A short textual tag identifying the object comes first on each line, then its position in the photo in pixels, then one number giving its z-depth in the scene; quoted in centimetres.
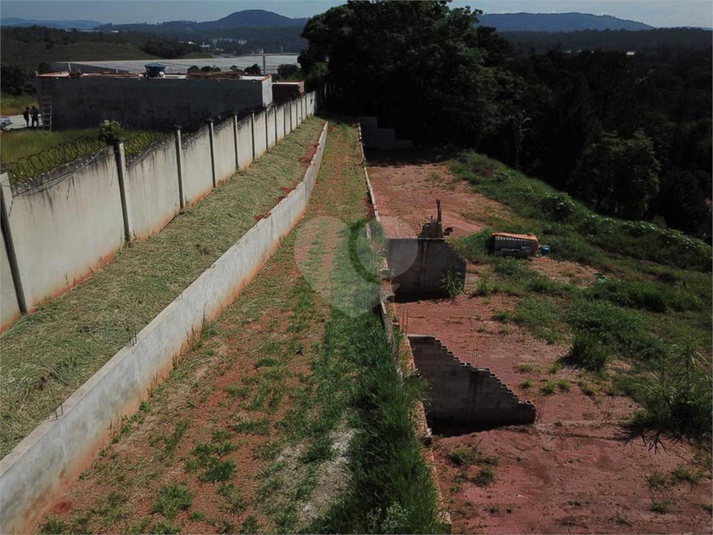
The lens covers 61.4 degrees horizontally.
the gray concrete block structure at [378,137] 2969
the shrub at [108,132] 990
